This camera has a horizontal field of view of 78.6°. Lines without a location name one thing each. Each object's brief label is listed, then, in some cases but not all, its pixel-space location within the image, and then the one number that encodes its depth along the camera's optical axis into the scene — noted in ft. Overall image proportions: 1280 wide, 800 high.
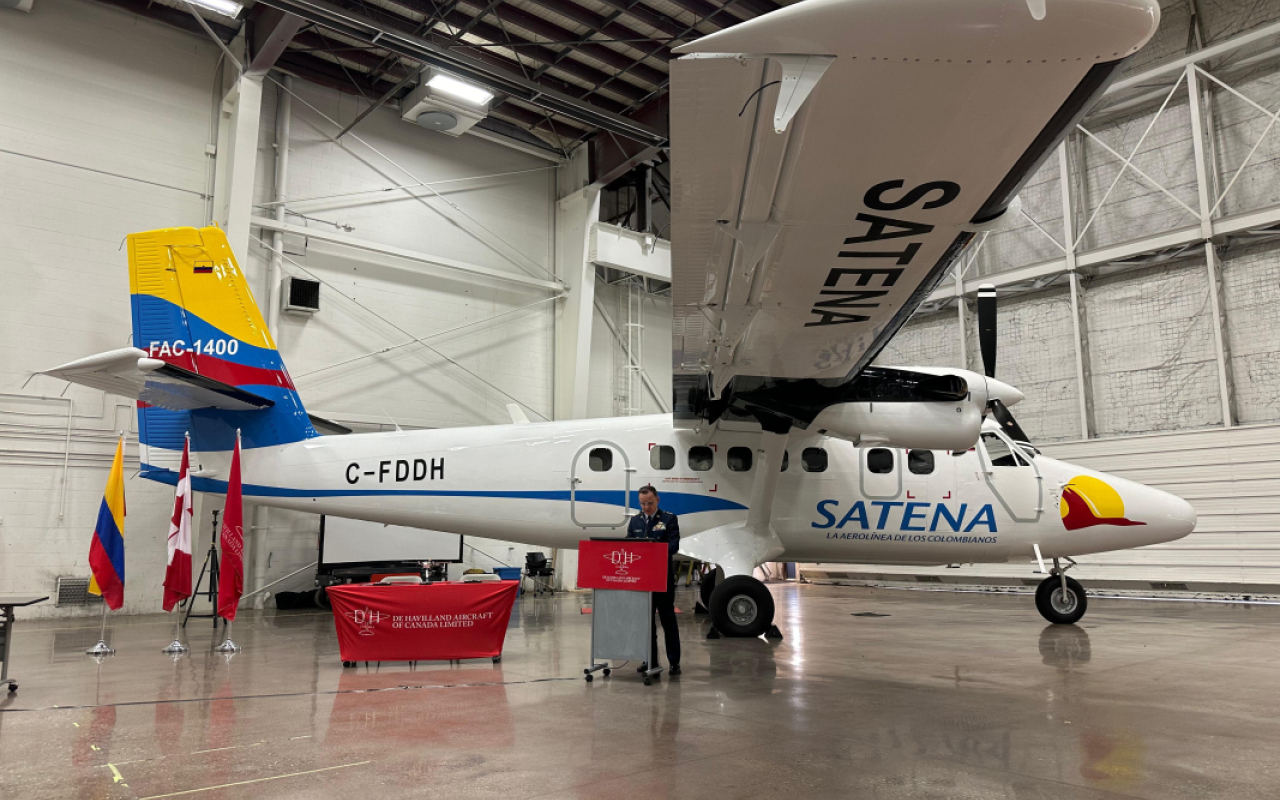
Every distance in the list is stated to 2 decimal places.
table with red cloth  24.11
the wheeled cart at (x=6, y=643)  19.38
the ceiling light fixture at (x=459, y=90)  50.11
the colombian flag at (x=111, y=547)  29.12
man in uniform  21.94
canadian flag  28.84
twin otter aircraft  11.13
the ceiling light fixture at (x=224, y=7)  42.45
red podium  21.58
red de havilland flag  28.45
